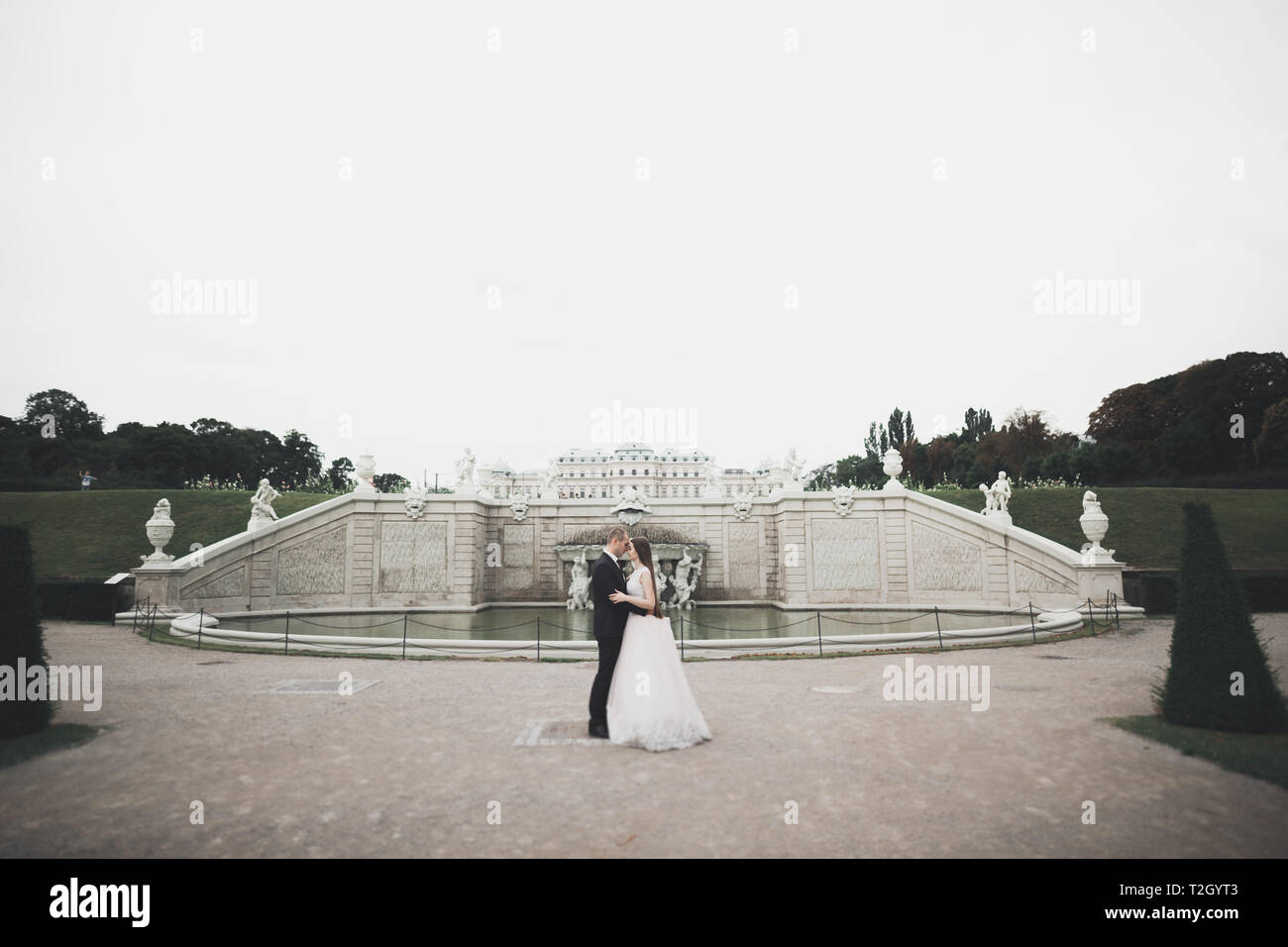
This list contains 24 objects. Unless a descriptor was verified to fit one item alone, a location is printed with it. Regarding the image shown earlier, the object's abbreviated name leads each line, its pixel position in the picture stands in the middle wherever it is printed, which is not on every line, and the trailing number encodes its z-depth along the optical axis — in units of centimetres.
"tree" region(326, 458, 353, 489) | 8438
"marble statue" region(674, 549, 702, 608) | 2527
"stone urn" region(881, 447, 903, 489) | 2405
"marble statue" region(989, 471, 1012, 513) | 2330
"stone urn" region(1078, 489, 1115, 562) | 1950
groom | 765
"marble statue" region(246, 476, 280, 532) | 2402
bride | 726
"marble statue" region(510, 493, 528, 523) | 2745
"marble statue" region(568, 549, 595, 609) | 2462
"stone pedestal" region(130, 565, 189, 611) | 1964
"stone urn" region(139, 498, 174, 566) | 1997
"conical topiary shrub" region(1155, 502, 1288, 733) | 702
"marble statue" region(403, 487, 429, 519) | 2539
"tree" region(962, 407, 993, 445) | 9777
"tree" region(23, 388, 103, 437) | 7075
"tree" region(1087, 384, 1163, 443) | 6122
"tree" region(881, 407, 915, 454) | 10338
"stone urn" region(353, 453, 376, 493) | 2581
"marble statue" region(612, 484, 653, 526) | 2627
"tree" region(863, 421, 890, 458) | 10591
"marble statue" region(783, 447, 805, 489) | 2734
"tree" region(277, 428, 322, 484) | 8175
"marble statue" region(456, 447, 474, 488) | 2605
